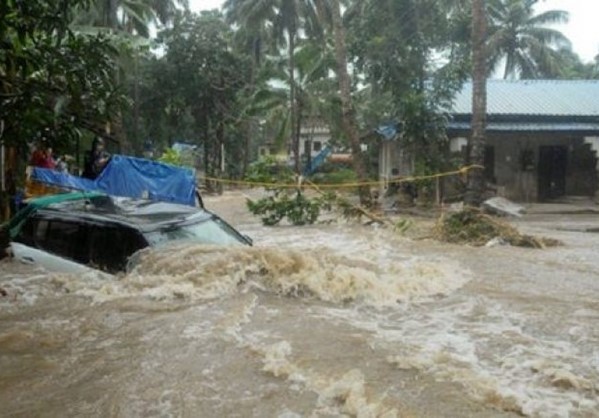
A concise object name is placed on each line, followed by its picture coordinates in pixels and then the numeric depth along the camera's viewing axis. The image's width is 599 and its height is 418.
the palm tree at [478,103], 16.98
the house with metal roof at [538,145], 21.67
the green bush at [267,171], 24.41
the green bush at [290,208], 16.23
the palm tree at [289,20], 31.84
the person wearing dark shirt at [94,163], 14.19
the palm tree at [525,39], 33.06
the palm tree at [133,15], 25.11
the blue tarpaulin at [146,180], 13.99
